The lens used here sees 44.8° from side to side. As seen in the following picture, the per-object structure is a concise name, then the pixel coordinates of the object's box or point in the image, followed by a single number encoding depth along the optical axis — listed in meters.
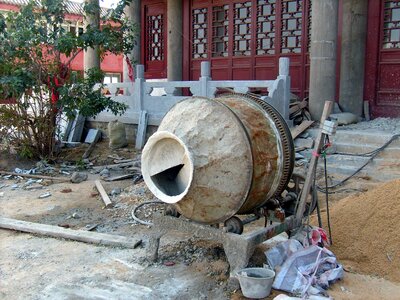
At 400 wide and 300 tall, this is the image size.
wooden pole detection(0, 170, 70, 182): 8.05
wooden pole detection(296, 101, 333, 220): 4.16
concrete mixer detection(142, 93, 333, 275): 3.75
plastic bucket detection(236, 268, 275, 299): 3.46
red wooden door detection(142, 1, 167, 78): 12.43
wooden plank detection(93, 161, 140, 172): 8.67
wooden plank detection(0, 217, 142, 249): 4.73
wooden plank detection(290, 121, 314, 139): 7.80
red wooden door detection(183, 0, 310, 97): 9.73
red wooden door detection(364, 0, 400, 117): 8.62
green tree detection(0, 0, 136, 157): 8.55
